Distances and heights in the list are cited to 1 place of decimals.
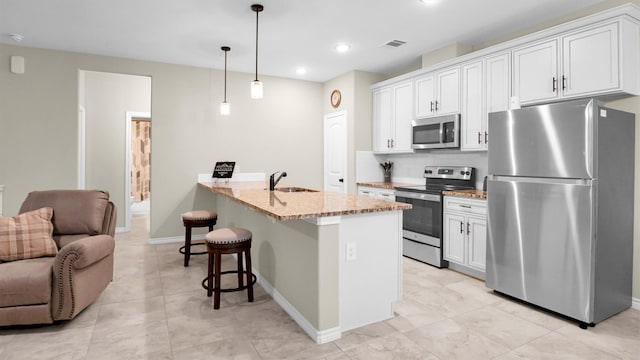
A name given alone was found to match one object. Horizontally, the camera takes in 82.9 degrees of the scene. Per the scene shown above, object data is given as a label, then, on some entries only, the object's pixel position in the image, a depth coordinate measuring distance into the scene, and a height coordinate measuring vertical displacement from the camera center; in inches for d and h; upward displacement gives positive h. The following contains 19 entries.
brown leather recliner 94.0 -25.5
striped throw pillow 105.0 -18.2
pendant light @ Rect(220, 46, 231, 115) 178.1 +36.8
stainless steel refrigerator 102.3 -8.9
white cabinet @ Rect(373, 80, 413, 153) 194.4 +34.1
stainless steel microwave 163.9 +21.8
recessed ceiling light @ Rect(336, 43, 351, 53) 172.9 +63.0
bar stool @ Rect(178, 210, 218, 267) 157.6 -19.4
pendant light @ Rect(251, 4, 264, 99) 140.2 +34.2
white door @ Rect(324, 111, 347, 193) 227.3 +16.7
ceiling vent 168.4 +63.5
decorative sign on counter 204.9 +3.8
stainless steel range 160.9 -15.4
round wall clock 231.3 +51.3
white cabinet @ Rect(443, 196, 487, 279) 142.5 -23.1
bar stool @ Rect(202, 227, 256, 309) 110.7 -21.6
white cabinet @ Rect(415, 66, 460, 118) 165.8 +40.9
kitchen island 93.1 -23.1
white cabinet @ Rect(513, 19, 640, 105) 110.7 +38.0
